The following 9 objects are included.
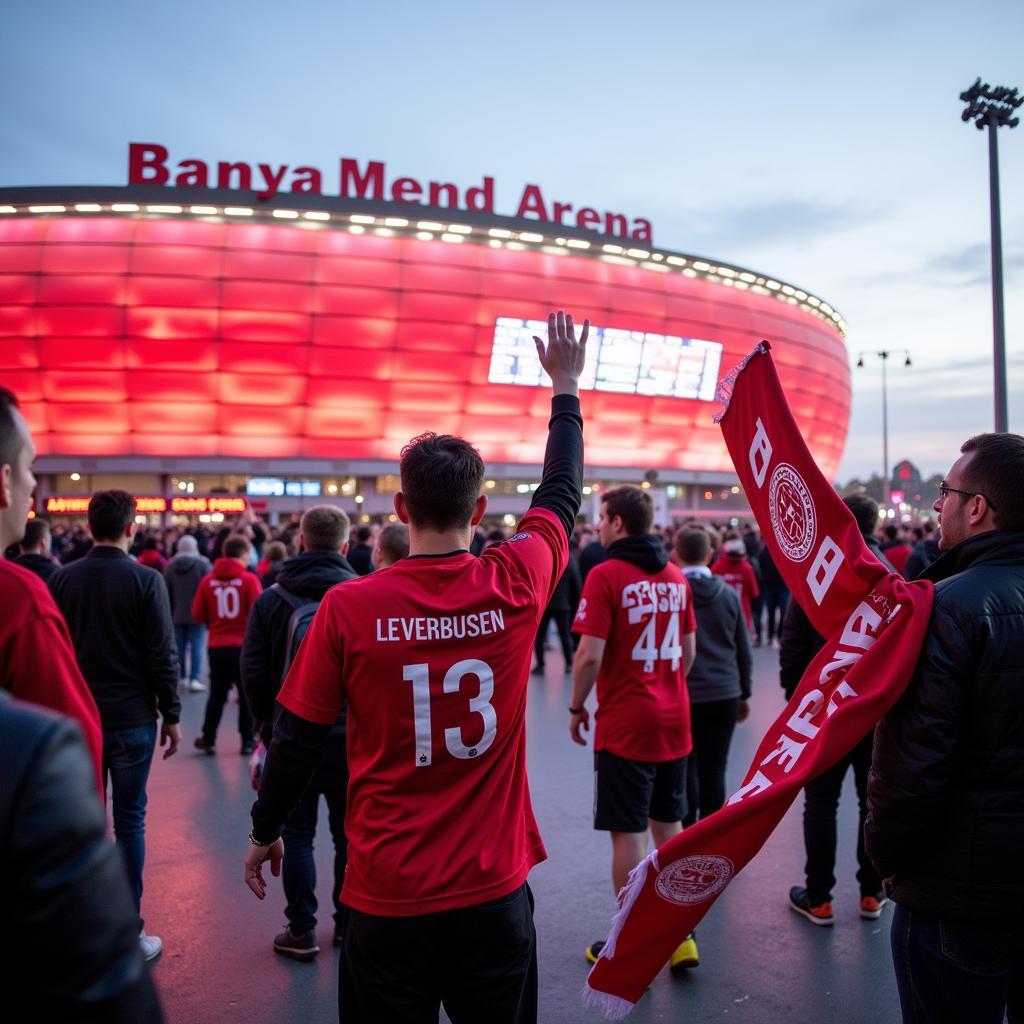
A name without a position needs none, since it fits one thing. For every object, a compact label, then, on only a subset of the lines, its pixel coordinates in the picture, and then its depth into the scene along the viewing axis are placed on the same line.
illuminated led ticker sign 33.28
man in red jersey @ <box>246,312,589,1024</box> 2.22
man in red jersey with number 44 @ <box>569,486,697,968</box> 4.40
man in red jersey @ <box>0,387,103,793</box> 2.10
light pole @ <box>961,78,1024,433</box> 13.41
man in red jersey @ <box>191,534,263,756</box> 8.70
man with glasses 2.26
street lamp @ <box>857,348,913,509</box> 36.78
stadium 32.06
